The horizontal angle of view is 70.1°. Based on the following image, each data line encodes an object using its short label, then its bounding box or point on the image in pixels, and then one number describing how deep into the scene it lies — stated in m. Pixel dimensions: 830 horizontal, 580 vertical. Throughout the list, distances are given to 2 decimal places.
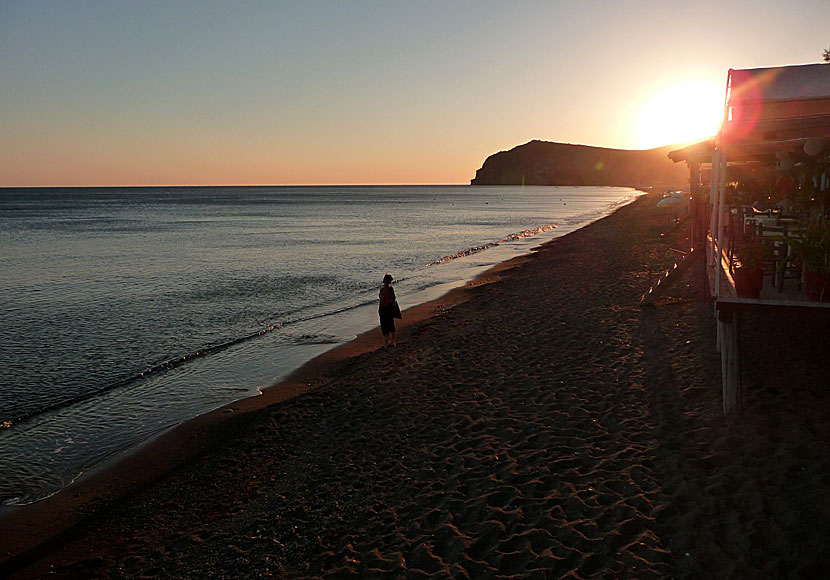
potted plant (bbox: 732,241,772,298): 6.94
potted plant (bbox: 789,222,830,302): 6.75
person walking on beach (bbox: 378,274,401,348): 12.53
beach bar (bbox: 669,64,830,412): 6.72
